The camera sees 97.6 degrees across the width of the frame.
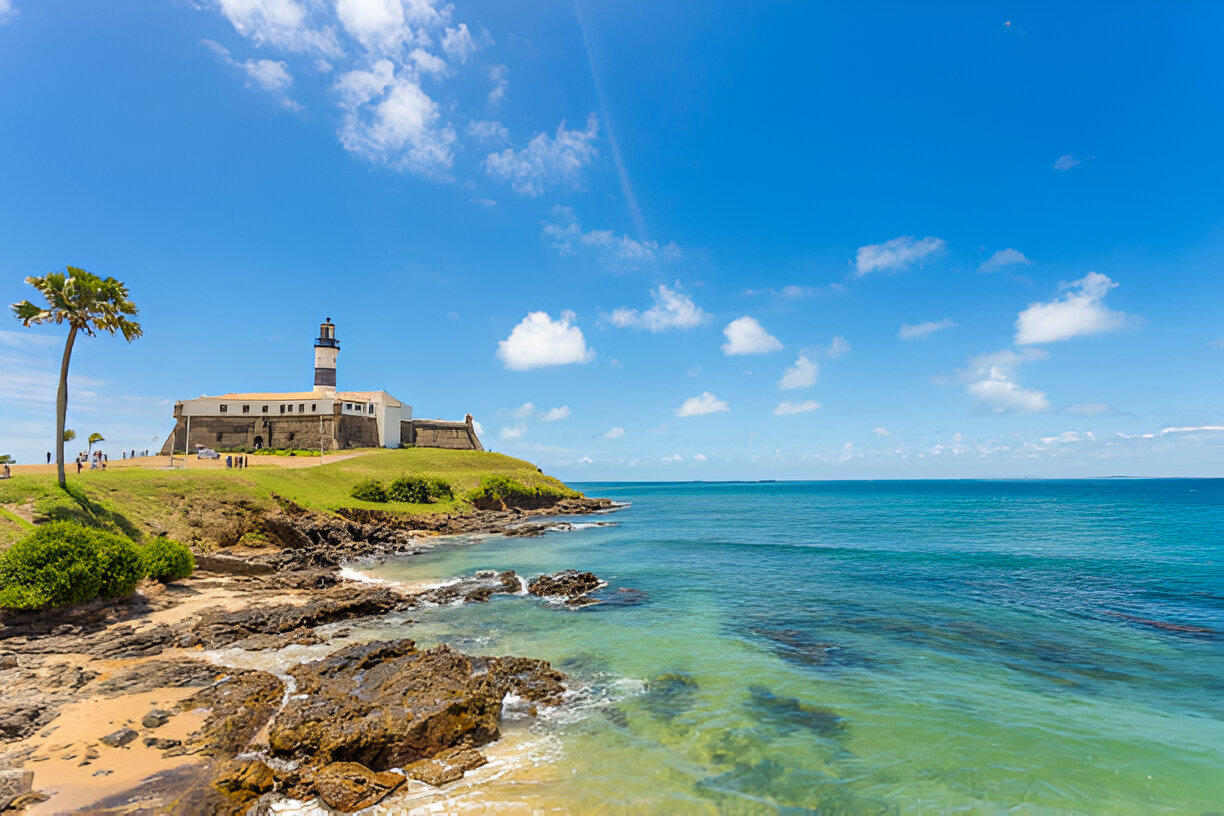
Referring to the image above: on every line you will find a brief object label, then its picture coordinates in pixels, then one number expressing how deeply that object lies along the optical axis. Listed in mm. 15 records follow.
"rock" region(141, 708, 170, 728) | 13234
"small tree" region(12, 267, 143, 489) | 31625
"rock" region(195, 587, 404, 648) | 21047
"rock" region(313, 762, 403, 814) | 10539
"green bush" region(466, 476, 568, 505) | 81438
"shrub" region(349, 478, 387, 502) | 63812
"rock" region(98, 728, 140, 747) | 12273
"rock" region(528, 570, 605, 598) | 30922
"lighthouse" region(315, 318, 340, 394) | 107875
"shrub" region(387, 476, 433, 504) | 69125
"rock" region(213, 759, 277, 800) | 10609
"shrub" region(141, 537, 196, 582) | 26938
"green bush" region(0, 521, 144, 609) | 20406
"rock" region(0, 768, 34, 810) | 10086
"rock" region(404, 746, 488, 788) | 11484
